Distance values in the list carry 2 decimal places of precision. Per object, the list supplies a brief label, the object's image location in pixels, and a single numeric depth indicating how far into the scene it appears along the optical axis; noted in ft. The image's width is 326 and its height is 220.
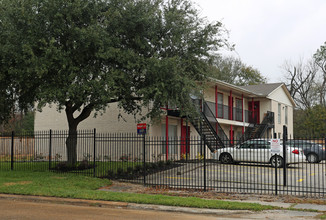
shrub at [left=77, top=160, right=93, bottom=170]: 58.70
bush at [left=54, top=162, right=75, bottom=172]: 58.03
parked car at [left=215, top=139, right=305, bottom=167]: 58.45
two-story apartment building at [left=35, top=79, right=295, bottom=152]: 80.54
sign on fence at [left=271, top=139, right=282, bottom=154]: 40.40
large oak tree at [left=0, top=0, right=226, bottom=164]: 48.16
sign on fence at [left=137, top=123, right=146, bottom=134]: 65.92
